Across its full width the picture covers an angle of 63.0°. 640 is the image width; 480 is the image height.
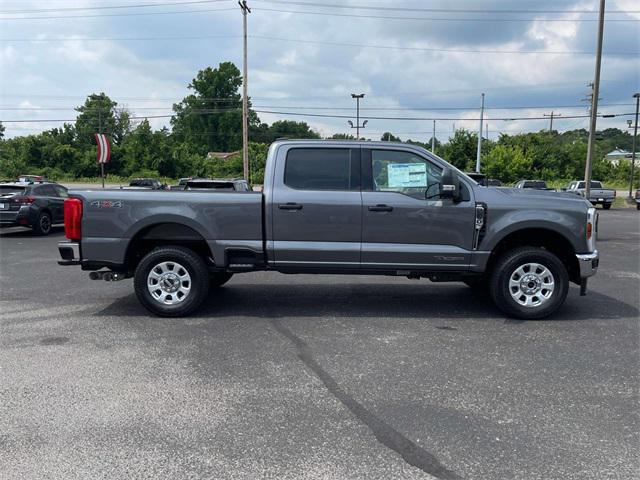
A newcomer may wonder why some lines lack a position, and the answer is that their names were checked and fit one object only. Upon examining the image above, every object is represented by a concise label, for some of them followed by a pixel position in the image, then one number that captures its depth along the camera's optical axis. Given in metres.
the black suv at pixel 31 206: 14.64
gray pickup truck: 6.02
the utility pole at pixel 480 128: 45.00
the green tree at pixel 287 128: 110.62
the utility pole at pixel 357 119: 48.46
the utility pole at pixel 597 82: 18.23
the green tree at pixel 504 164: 57.66
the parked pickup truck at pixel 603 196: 31.24
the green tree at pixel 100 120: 79.69
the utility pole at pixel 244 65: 29.98
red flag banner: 21.47
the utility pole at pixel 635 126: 41.08
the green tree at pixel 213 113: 96.81
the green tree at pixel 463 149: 61.31
